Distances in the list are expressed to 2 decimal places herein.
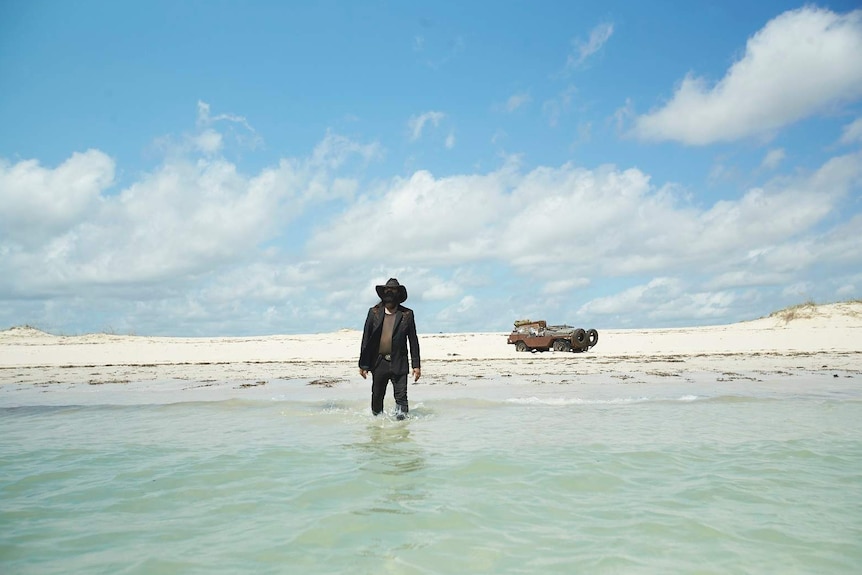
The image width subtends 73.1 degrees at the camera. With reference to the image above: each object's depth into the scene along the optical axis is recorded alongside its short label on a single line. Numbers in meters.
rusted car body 30.53
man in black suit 10.18
